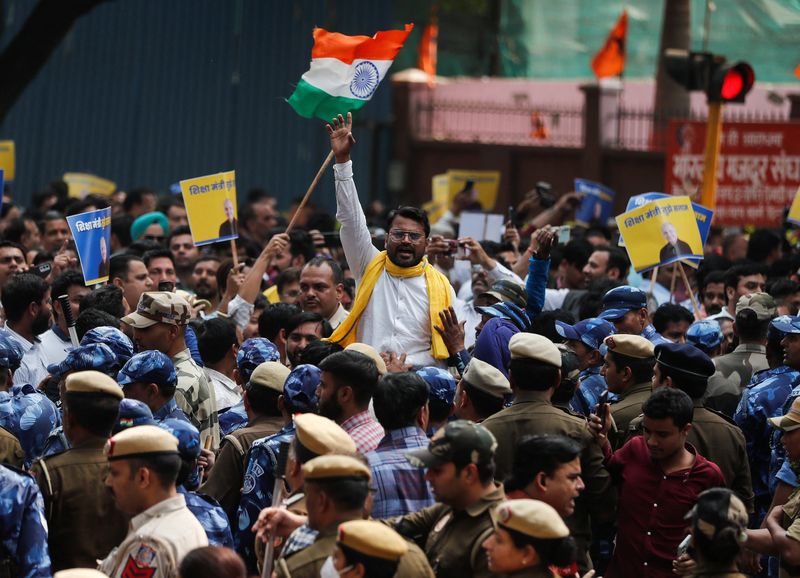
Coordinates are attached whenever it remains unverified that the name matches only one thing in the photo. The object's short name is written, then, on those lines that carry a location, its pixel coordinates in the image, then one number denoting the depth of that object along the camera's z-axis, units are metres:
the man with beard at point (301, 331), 16.74
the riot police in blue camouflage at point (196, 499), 10.45
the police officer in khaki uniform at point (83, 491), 10.92
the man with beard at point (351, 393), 11.78
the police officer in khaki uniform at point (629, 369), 14.20
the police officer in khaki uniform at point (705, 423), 13.30
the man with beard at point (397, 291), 16.42
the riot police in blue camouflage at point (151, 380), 12.95
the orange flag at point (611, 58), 51.69
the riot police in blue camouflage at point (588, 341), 16.02
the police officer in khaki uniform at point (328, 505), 9.15
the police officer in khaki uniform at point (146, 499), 9.62
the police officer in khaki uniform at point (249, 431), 12.83
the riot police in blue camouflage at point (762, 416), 14.83
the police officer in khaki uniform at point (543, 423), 12.31
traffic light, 27.59
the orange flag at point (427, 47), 57.72
